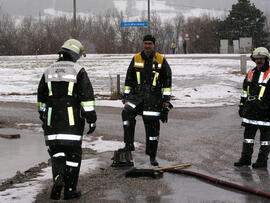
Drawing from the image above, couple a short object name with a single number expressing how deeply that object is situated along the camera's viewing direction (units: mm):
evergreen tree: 58625
